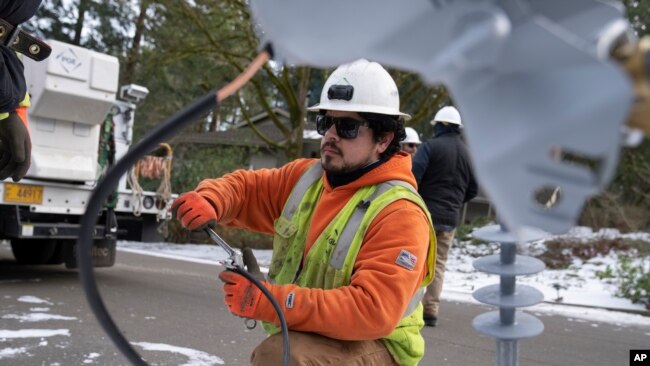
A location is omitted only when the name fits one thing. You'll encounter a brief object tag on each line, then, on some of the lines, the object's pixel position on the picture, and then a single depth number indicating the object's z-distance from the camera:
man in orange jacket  2.35
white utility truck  6.94
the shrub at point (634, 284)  8.55
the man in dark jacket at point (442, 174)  6.54
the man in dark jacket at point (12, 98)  2.57
